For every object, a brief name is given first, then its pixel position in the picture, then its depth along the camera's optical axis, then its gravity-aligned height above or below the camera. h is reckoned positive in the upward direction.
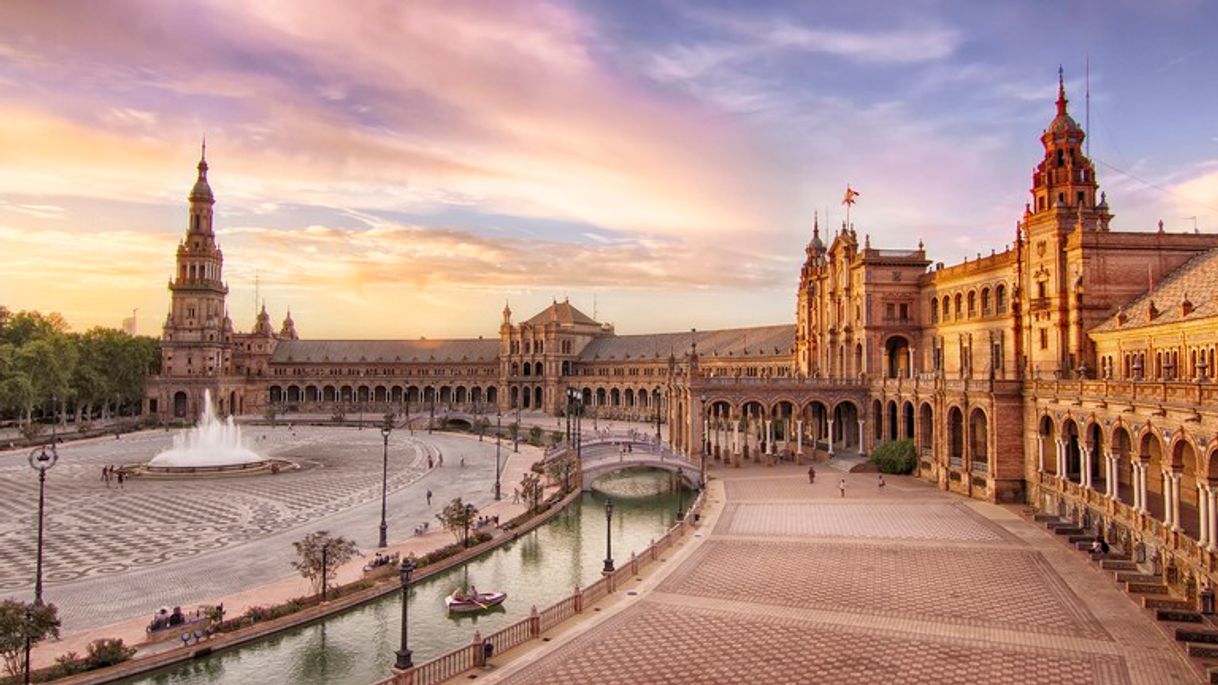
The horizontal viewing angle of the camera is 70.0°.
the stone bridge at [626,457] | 68.44 -5.66
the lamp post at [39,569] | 30.62 -6.50
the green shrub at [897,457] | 66.94 -5.23
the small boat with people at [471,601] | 35.25 -8.65
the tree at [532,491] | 56.27 -6.65
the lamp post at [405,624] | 25.66 -6.98
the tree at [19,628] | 24.70 -6.87
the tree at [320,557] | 34.84 -6.88
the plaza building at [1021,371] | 38.19 +1.43
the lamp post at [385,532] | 44.78 -7.41
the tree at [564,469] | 66.25 -6.28
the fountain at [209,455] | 75.12 -6.10
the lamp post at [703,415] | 73.93 -2.19
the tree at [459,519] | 44.75 -6.67
